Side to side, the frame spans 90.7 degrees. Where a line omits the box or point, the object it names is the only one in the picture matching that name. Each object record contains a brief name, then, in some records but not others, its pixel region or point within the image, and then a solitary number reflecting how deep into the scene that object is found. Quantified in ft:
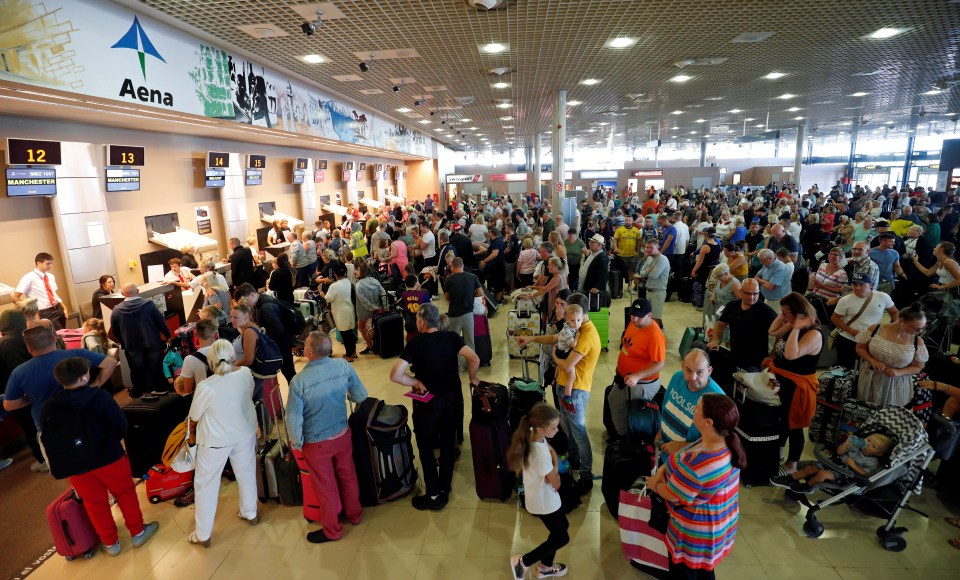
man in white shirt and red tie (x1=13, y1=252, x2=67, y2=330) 19.34
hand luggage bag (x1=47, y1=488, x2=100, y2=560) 10.61
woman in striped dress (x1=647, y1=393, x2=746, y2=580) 7.33
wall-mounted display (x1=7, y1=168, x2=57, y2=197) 19.97
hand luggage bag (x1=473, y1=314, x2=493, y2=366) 20.20
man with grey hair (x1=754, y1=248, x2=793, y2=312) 18.54
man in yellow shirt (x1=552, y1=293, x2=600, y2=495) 11.47
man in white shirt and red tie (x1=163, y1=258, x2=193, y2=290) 24.21
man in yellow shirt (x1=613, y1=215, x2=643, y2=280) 30.27
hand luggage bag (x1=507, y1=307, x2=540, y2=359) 19.22
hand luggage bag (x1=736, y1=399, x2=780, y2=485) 11.58
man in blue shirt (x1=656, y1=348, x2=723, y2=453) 9.30
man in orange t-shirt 12.01
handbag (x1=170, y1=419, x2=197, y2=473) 11.32
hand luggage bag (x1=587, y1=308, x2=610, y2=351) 21.26
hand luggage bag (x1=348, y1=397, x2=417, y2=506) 11.64
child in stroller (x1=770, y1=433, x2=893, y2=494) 10.39
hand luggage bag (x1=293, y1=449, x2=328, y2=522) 11.31
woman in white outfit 10.30
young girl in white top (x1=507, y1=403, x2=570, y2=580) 8.68
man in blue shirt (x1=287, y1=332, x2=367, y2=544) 10.20
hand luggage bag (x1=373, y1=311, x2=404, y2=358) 22.06
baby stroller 10.21
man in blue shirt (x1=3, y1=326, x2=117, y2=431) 11.78
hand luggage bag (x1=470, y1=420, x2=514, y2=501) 11.64
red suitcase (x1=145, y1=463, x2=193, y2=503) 12.59
